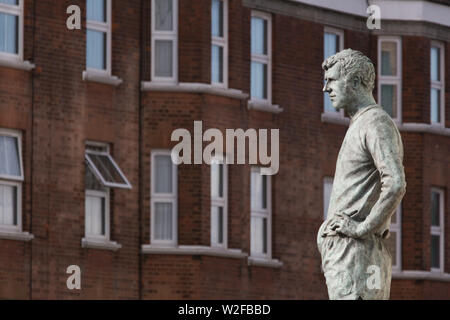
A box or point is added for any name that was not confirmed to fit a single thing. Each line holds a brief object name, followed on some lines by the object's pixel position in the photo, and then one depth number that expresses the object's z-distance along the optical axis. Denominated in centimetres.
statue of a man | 1188
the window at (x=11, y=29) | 3659
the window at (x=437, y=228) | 4534
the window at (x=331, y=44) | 4369
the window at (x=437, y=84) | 4594
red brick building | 3672
